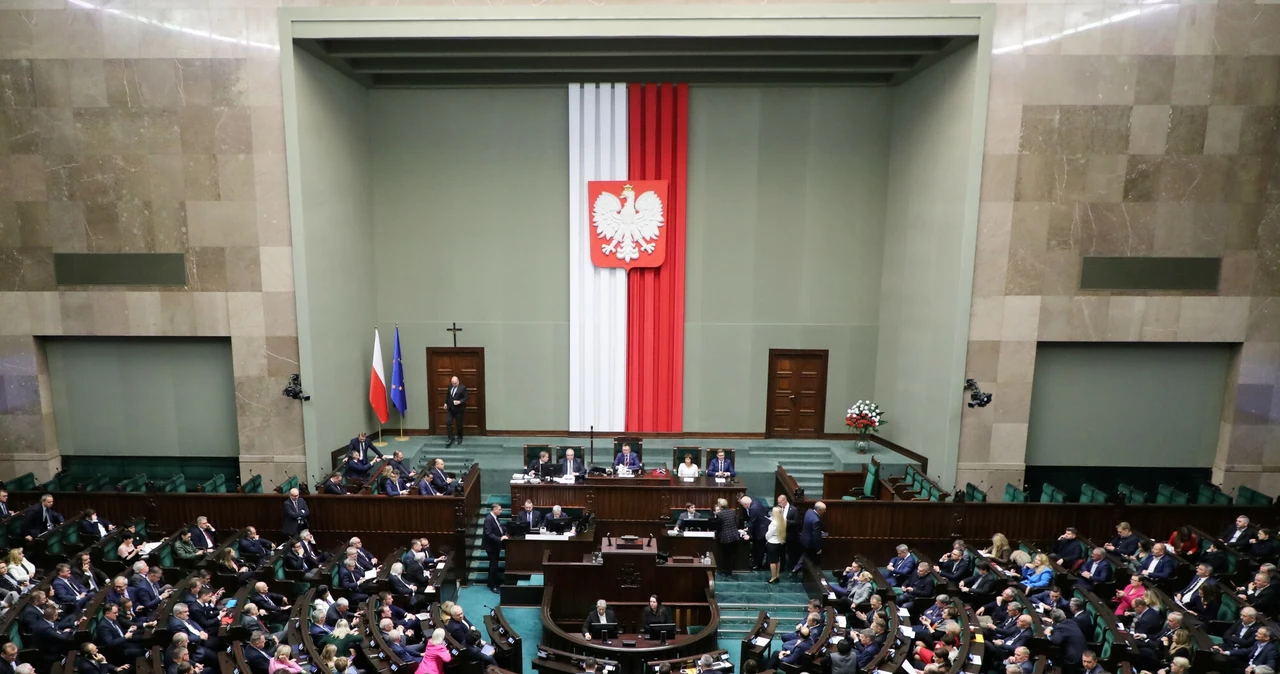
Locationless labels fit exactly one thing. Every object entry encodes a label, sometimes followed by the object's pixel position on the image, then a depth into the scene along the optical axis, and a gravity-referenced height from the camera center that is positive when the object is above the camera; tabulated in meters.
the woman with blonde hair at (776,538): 10.32 -4.24
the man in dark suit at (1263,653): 7.07 -3.97
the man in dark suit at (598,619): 8.27 -4.41
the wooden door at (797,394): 15.05 -3.16
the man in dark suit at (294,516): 10.42 -4.11
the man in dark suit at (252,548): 9.73 -4.29
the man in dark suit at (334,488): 11.05 -3.93
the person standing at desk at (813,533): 10.07 -4.08
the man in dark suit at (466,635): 7.69 -4.36
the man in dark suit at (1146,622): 7.78 -4.04
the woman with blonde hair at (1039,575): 8.83 -4.05
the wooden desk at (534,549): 10.08 -4.36
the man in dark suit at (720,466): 11.95 -3.76
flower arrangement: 13.73 -3.32
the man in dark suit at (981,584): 8.92 -4.23
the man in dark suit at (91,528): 10.05 -4.18
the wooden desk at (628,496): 11.14 -4.00
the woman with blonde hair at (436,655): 7.42 -4.37
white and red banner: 14.28 -0.33
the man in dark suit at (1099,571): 8.92 -4.00
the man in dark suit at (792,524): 10.24 -4.02
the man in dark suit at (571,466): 11.86 -3.78
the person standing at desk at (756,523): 10.38 -4.07
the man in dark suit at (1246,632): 7.36 -3.93
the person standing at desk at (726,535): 10.29 -4.22
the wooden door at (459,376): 15.10 -2.96
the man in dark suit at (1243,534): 9.62 -3.80
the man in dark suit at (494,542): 10.27 -4.37
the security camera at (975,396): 11.89 -2.47
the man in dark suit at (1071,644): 7.45 -4.10
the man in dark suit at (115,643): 7.53 -4.33
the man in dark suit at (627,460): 12.14 -3.73
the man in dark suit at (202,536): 9.89 -4.21
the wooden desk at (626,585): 9.15 -4.48
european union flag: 14.22 -3.00
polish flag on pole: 13.83 -2.93
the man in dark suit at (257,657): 7.31 -4.33
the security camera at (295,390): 12.25 -2.67
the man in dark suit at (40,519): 10.12 -4.13
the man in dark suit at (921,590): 8.91 -4.31
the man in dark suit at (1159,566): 8.93 -3.95
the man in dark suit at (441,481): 11.30 -3.88
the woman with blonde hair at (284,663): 6.98 -4.20
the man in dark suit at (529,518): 10.30 -4.04
